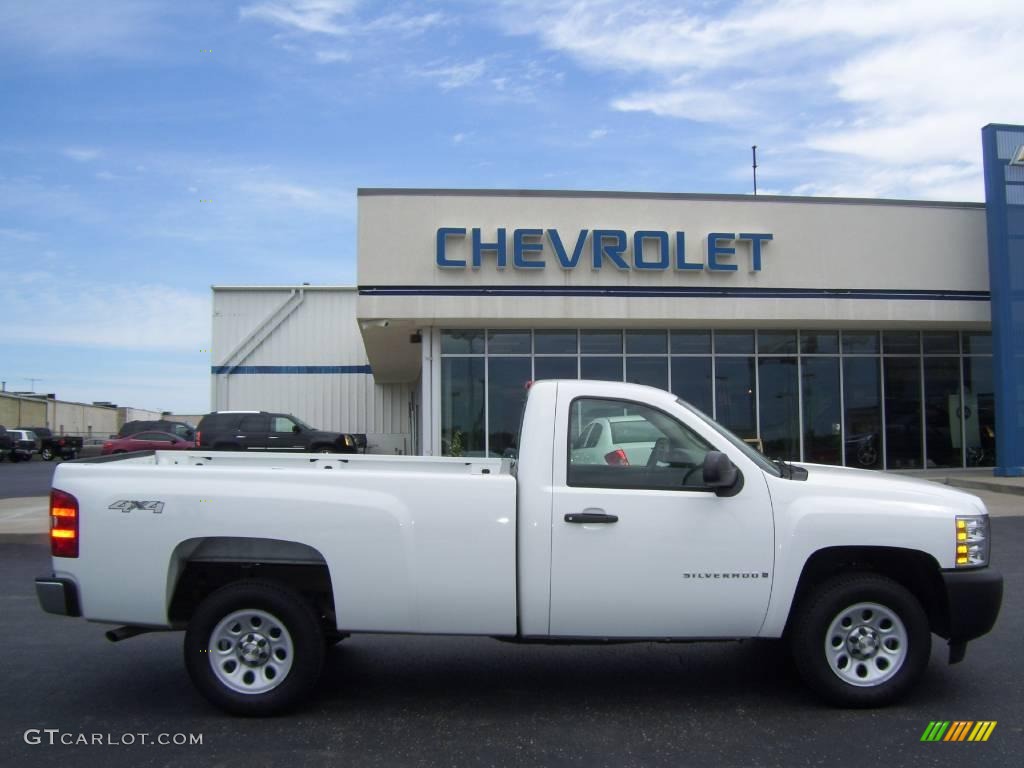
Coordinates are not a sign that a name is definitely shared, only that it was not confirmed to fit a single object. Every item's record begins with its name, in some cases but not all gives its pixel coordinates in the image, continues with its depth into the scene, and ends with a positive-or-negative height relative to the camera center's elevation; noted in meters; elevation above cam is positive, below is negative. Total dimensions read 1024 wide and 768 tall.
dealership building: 18.09 +2.54
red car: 27.73 -0.29
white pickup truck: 4.91 -0.71
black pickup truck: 43.81 -0.61
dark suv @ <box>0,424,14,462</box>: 38.84 -0.39
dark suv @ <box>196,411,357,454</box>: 24.88 -0.09
